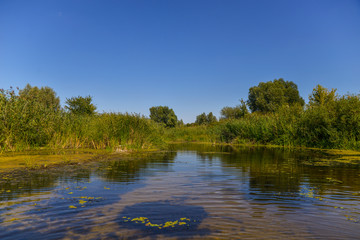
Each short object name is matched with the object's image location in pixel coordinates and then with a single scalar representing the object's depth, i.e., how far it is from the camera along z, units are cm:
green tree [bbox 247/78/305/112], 7623
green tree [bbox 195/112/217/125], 8950
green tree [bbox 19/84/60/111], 6496
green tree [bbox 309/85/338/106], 4501
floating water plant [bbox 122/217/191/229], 445
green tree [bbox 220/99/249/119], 5954
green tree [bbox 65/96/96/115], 3981
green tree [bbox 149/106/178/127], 8834
